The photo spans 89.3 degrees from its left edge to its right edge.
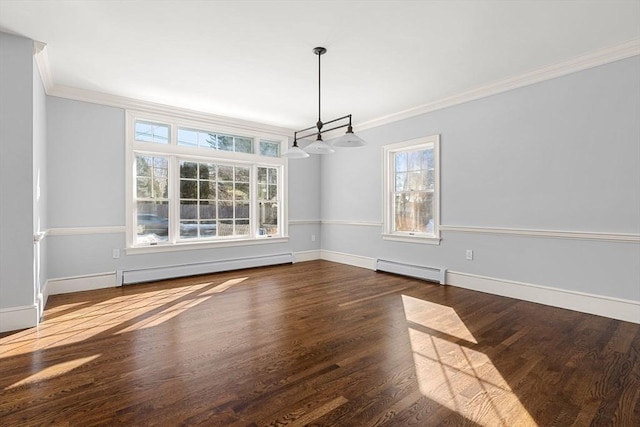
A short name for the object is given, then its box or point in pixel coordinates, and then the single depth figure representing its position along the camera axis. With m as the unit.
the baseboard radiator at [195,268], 4.60
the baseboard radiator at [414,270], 4.68
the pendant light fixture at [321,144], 3.16
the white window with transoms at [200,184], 4.83
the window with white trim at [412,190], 4.85
